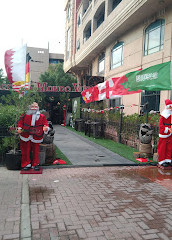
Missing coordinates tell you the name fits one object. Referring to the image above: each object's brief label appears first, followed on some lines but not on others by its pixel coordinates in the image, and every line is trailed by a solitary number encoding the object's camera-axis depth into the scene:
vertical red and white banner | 8.70
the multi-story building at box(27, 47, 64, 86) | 53.53
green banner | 6.08
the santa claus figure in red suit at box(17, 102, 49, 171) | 5.84
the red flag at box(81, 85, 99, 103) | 11.99
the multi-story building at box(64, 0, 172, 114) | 10.74
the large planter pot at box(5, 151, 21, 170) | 5.87
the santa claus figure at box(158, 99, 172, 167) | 6.53
